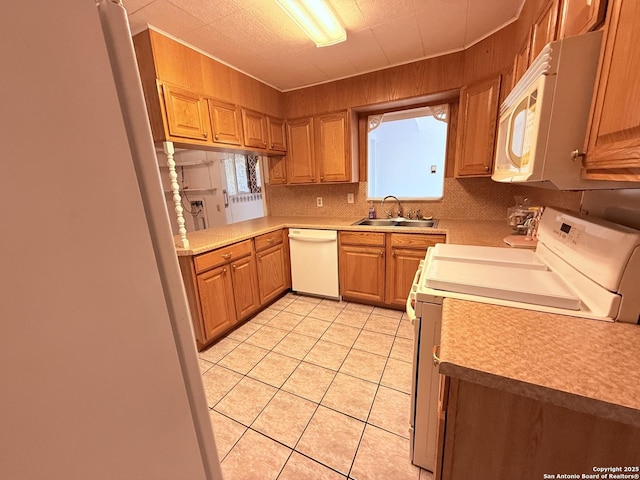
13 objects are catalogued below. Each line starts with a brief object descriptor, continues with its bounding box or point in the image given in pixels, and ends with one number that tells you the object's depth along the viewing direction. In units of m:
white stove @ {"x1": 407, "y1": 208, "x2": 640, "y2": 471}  0.78
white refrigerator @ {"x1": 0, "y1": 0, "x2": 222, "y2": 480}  0.35
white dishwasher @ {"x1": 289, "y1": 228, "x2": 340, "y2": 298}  2.76
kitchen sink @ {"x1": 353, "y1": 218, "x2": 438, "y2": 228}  2.72
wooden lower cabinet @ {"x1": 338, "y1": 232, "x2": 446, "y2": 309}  2.43
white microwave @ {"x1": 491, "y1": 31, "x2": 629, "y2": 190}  0.84
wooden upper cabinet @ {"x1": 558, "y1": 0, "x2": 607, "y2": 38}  0.81
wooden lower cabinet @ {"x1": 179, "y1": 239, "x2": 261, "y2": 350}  2.00
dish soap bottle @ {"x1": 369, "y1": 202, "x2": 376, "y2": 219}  3.02
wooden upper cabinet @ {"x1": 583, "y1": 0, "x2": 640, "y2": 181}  0.65
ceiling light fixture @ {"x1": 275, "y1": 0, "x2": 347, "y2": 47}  1.57
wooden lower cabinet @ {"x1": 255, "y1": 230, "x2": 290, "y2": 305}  2.66
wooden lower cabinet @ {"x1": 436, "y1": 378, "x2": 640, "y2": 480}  0.62
